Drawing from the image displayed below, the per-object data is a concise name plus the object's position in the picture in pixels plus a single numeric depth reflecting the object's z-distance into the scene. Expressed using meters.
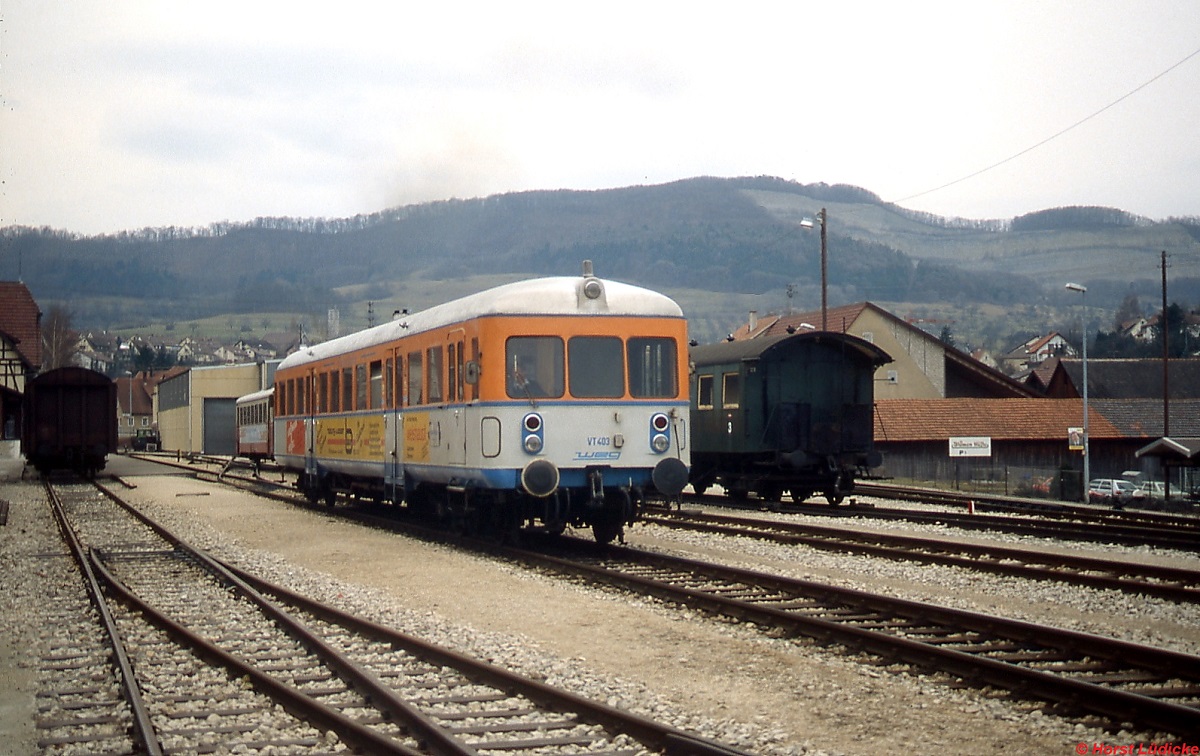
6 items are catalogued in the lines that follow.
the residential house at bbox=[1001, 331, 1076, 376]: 157.00
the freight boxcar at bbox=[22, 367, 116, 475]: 39.75
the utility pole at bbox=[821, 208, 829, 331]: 39.00
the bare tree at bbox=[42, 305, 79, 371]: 96.38
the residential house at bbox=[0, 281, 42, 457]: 57.22
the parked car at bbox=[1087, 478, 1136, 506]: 30.00
